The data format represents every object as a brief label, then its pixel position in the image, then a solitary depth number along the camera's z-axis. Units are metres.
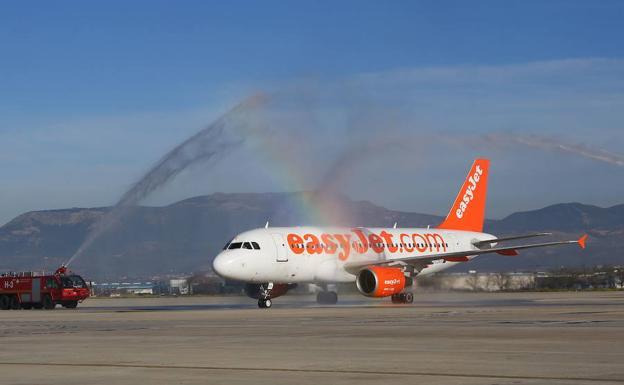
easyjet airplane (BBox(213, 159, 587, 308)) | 58.12
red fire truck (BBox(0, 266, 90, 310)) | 66.94
